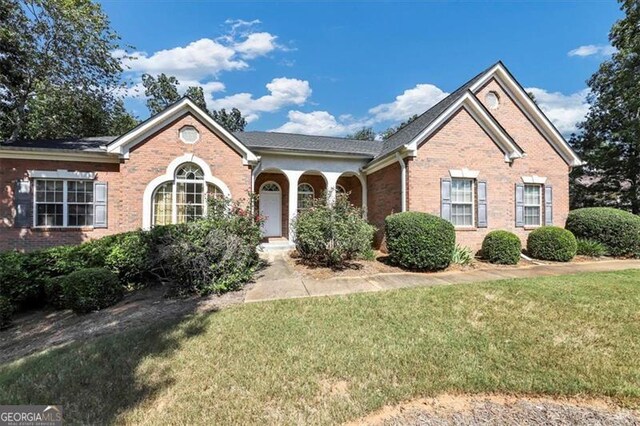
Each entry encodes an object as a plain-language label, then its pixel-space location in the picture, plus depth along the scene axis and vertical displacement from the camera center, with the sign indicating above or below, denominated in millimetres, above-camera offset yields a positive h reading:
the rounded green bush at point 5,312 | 6417 -2016
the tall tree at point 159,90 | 34750 +13665
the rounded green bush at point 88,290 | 6680 -1638
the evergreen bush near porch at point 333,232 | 9148 -510
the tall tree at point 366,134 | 51125 +13204
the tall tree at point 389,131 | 45653 +12455
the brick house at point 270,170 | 10852 +1603
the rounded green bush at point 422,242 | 9055 -778
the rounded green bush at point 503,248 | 10438 -1097
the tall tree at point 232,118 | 41838 +13058
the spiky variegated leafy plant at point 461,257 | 10212 -1372
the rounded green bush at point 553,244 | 10883 -1013
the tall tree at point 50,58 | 14273 +7771
